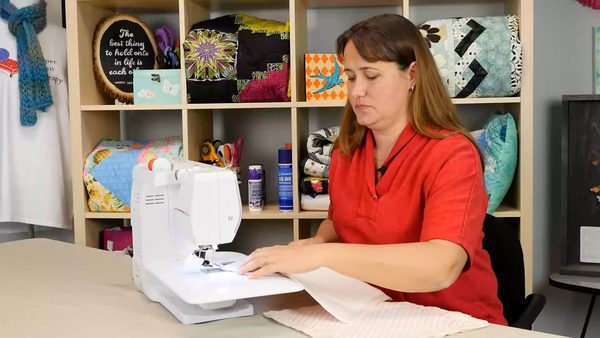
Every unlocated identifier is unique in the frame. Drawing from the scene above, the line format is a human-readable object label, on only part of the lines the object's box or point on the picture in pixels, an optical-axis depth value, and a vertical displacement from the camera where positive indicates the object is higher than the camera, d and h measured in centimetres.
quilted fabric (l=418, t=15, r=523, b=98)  250 +35
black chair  174 -33
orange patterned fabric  267 +28
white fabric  122 -34
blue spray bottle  269 -14
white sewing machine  130 -22
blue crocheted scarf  281 +41
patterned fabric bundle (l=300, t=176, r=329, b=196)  267 -16
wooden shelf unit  254 +18
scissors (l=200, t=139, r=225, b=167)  281 -2
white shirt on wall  289 -1
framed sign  288 +44
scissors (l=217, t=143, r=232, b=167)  281 -2
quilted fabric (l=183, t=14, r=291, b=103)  263 +35
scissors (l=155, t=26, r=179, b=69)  288 +46
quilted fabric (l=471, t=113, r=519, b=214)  254 -6
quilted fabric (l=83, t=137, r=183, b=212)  280 -9
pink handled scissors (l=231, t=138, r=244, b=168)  283 -1
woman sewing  141 -8
